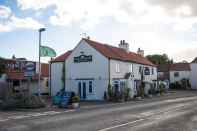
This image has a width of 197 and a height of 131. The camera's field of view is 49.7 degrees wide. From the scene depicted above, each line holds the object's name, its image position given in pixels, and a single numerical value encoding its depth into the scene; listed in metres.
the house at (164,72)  56.59
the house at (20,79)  29.37
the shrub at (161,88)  36.81
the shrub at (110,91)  26.58
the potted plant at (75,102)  19.51
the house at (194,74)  49.38
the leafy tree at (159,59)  75.60
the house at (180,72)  53.55
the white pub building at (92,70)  27.66
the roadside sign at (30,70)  18.59
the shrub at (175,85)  50.32
